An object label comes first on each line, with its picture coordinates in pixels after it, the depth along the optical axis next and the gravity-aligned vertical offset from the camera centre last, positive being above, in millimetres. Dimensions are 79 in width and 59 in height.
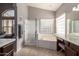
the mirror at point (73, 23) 1802 +178
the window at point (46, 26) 2086 +87
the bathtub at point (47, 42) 2312 -559
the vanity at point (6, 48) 1136 -419
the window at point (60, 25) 2083 +119
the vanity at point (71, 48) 1236 -462
